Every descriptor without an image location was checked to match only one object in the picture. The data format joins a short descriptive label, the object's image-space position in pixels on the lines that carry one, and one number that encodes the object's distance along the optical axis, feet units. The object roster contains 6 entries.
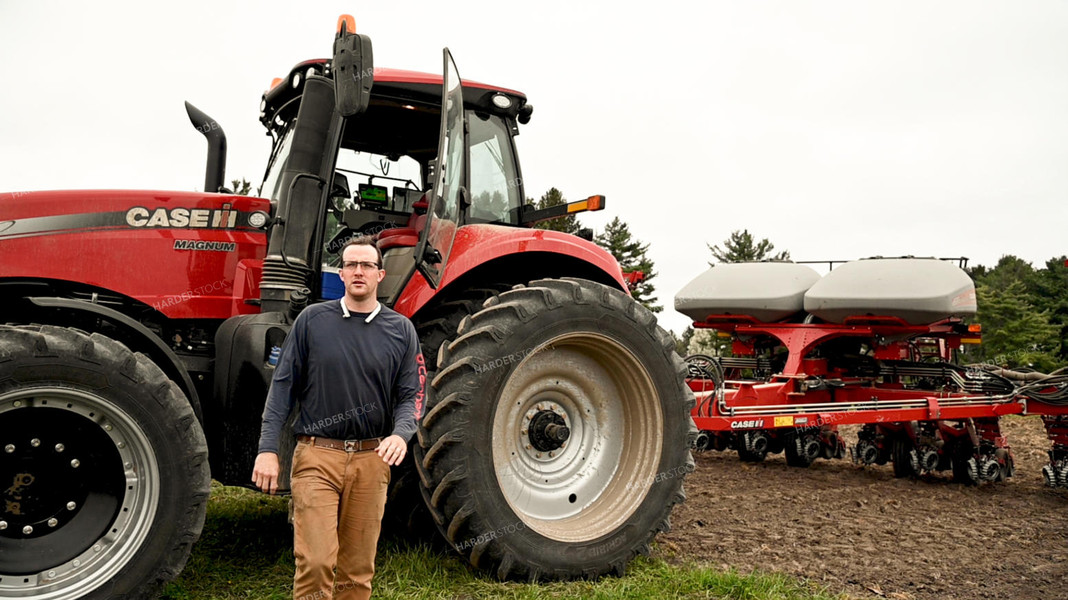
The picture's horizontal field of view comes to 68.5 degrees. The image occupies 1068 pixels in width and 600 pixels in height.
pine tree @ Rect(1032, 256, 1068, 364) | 96.32
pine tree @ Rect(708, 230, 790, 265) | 137.19
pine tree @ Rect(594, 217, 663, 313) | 132.26
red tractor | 10.18
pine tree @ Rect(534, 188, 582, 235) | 109.21
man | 8.97
